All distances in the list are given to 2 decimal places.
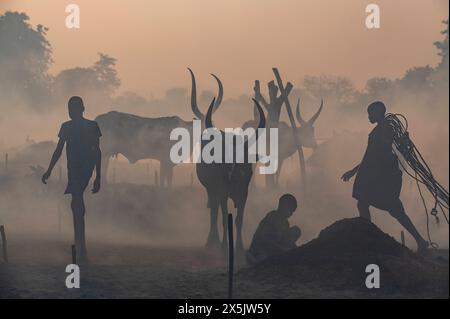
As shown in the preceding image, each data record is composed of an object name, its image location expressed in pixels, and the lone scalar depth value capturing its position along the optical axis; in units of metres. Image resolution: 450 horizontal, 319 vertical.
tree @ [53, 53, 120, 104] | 31.39
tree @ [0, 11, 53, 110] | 29.12
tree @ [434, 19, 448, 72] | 25.52
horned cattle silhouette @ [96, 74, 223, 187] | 21.03
